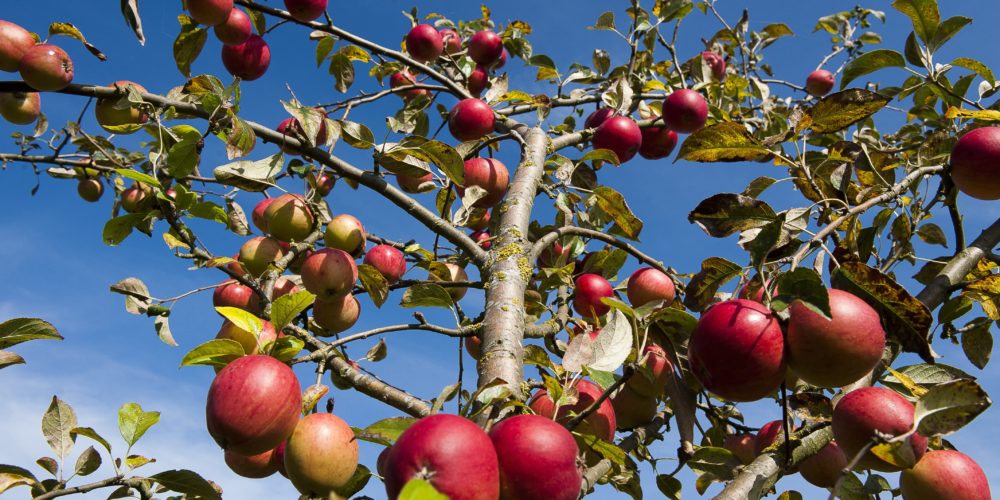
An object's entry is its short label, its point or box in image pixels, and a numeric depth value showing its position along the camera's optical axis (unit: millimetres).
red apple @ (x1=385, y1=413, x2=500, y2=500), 831
